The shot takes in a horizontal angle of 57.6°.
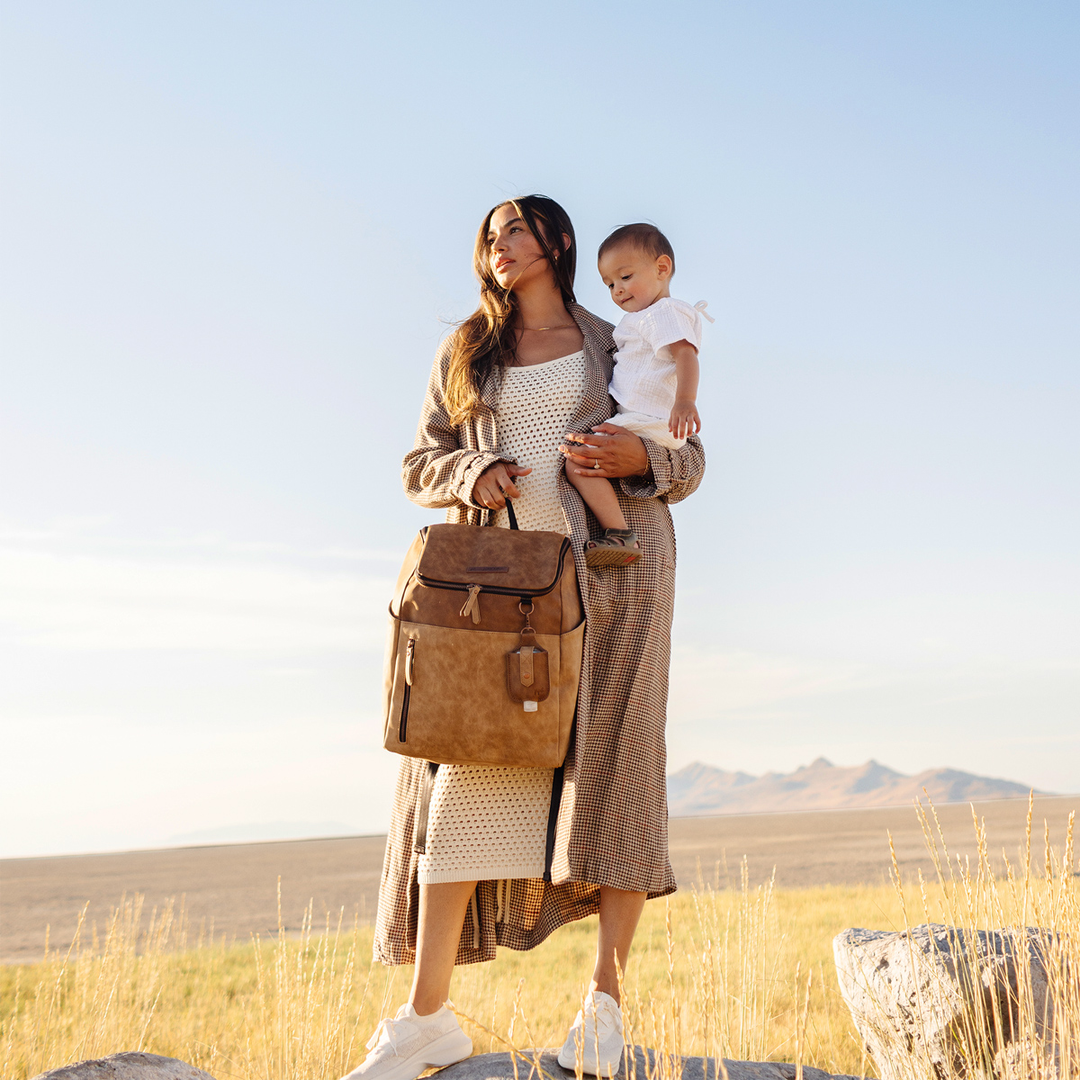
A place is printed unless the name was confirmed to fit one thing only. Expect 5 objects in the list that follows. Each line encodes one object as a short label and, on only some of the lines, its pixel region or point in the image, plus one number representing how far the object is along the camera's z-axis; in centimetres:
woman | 264
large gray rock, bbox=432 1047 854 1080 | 253
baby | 282
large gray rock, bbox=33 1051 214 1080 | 233
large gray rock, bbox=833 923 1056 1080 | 321
